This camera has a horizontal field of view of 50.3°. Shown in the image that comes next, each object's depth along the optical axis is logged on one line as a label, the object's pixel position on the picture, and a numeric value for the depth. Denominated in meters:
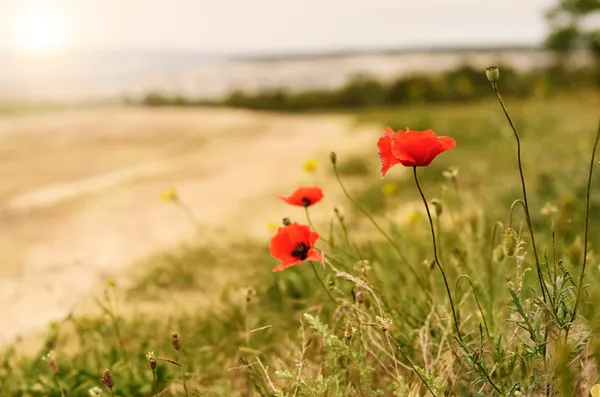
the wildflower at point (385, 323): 1.12
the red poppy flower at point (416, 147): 1.14
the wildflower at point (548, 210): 1.60
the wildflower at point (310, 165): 2.62
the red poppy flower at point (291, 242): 1.38
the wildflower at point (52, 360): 1.31
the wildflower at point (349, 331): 1.24
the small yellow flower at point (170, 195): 2.69
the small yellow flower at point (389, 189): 2.78
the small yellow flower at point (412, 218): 2.41
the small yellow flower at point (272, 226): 2.42
